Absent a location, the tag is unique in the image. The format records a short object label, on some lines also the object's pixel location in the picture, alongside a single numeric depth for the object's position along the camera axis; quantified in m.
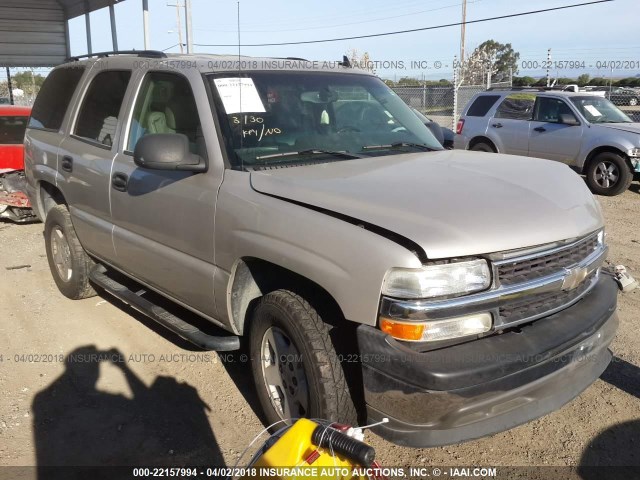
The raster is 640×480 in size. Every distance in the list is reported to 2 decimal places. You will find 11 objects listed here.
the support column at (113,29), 14.61
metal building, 16.02
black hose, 1.69
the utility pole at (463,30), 37.97
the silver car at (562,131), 10.17
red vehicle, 7.89
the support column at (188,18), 16.51
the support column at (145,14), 13.72
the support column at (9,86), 17.88
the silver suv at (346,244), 2.43
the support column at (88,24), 15.70
